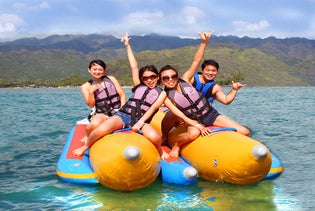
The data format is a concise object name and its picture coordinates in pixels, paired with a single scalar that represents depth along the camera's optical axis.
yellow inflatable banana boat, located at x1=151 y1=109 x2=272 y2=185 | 4.04
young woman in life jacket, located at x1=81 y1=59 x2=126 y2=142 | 5.36
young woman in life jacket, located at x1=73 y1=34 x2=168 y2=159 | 4.55
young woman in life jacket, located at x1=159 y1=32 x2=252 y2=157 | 4.79
